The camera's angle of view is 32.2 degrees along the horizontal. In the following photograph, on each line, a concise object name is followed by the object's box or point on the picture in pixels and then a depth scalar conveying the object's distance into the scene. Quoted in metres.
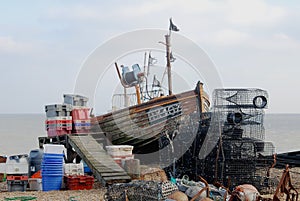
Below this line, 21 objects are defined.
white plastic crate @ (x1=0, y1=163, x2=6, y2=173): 14.76
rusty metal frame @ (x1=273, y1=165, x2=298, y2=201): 8.49
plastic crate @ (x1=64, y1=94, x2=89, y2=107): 17.08
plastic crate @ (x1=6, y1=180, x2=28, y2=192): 13.09
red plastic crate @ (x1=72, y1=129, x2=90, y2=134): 16.70
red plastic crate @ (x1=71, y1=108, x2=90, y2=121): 16.62
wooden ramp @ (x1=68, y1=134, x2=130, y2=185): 12.89
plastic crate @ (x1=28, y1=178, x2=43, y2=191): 13.00
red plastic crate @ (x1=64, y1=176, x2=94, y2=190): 12.95
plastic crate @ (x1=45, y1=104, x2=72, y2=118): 16.11
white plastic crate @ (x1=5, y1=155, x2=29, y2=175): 13.27
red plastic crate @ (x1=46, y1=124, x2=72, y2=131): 16.54
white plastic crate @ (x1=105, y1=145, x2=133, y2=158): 14.34
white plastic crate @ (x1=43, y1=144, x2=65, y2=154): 13.20
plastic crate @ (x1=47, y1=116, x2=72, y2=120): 16.39
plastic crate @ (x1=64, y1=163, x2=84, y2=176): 13.63
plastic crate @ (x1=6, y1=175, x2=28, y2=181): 13.13
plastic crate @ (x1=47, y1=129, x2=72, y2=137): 16.61
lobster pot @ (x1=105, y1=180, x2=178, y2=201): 9.55
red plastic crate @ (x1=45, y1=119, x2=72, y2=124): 16.50
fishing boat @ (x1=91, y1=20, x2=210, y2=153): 17.64
